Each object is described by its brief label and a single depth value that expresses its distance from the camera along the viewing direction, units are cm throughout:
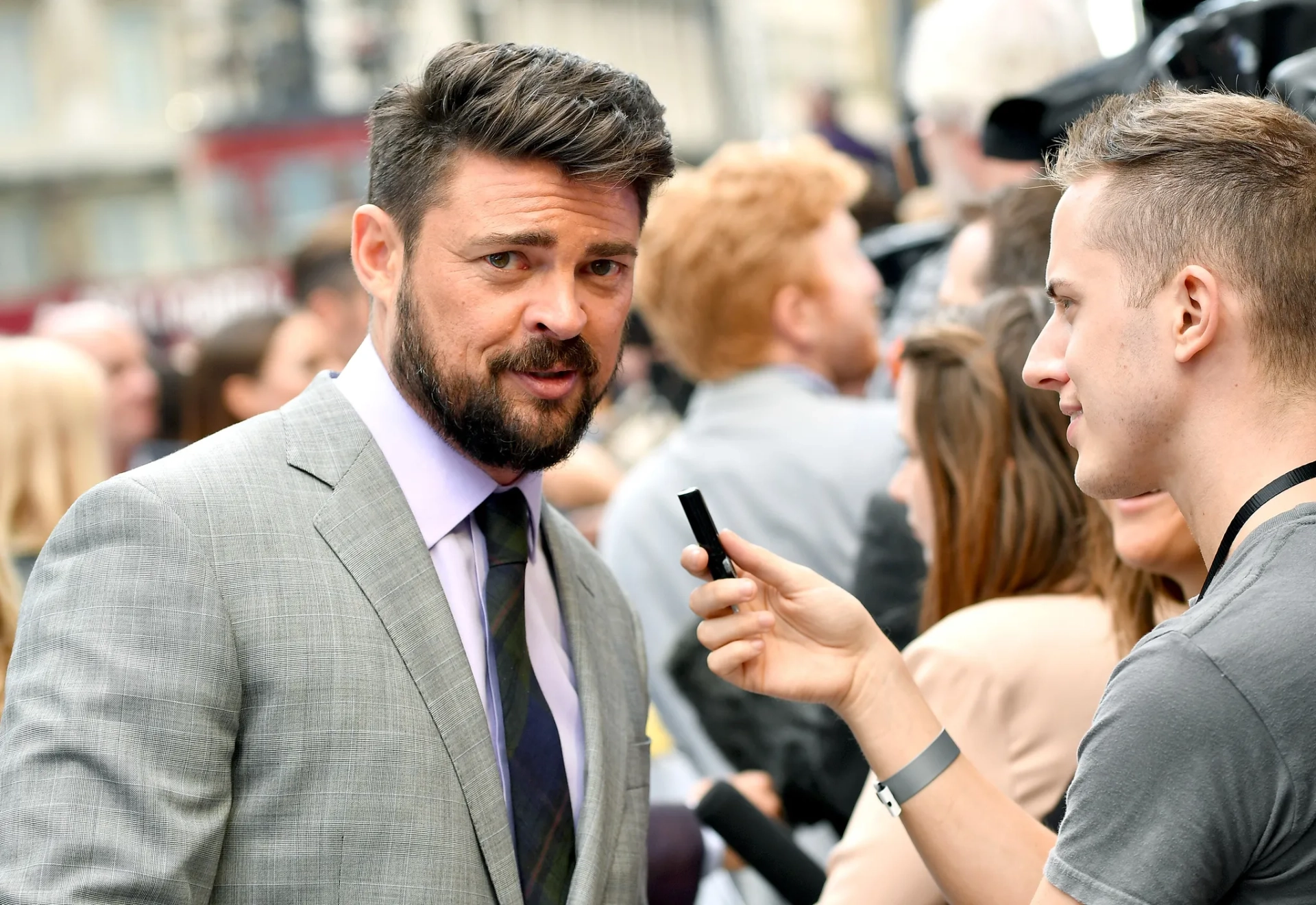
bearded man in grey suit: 189
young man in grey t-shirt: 179
